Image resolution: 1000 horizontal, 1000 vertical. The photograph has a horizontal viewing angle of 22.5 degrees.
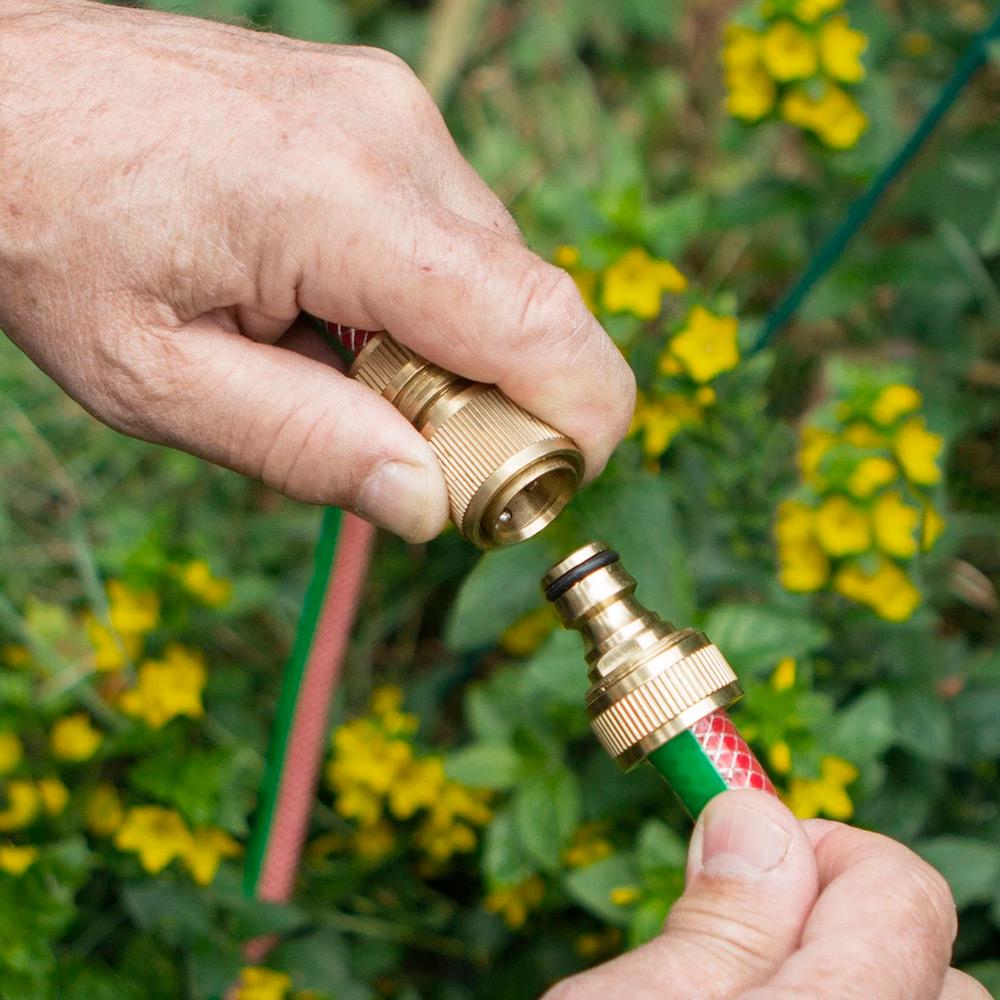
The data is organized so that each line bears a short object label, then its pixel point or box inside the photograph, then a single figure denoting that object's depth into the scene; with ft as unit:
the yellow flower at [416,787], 2.16
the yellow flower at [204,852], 2.06
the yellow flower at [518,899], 2.13
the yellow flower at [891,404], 1.93
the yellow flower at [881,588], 1.95
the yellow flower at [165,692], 2.08
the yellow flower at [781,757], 1.85
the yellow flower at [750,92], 2.15
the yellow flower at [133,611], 2.10
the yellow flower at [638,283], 1.95
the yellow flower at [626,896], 1.90
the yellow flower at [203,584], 2.11
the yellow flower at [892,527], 1.92
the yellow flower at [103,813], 2.15
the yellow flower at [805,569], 1.97
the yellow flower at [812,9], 2.07
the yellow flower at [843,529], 1.92
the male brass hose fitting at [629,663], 1.54
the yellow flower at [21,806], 2.09
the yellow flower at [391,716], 2.20
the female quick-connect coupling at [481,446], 1.56
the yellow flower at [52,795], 2.10
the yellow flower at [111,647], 2.12
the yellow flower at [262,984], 2.06
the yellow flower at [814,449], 1.96
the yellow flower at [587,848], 2.08
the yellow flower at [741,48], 2.12
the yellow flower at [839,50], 2.11
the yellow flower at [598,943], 2.14
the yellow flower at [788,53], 2.10
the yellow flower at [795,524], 1.96
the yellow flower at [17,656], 2.25
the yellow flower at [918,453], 1.93
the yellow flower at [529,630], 2.24
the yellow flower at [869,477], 1.90
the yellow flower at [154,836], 2.05
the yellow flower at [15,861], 1.98
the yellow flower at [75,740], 2.11
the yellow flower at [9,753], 2.10
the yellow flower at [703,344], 1.91
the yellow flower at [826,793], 1.86
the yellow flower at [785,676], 1.88
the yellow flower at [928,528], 1.97
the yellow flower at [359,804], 2.17
